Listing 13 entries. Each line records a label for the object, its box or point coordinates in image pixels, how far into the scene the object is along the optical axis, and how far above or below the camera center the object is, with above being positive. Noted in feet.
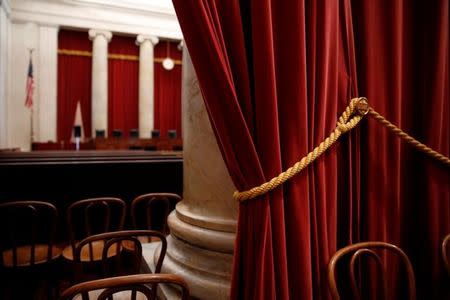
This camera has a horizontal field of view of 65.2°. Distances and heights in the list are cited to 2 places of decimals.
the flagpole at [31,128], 31.94 +0.90
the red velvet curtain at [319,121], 3.78 +0.25
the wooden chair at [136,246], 5.42 -1.73
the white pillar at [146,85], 36.78 +5.72
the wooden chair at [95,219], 12.08 -2.81
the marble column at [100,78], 34.53 +5.99
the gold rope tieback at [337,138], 3.80 -0.02
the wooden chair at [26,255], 8.25 -3.02
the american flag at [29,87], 28.94 +4.21
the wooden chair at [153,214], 12.95 -2.76
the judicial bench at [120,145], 30.55 -0.53
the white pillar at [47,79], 32.32 +5.49
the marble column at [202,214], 4.61 -1.04
